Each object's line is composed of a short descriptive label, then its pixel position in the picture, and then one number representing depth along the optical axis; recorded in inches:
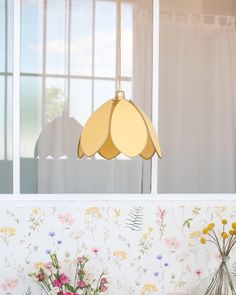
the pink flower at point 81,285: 96.7
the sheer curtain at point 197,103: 113.2
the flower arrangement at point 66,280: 96.8
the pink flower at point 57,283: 94.5
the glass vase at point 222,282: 99.0
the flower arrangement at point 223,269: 99.3
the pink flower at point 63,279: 94.9
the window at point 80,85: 105.6
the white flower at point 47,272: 100.6
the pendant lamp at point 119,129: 67.1
